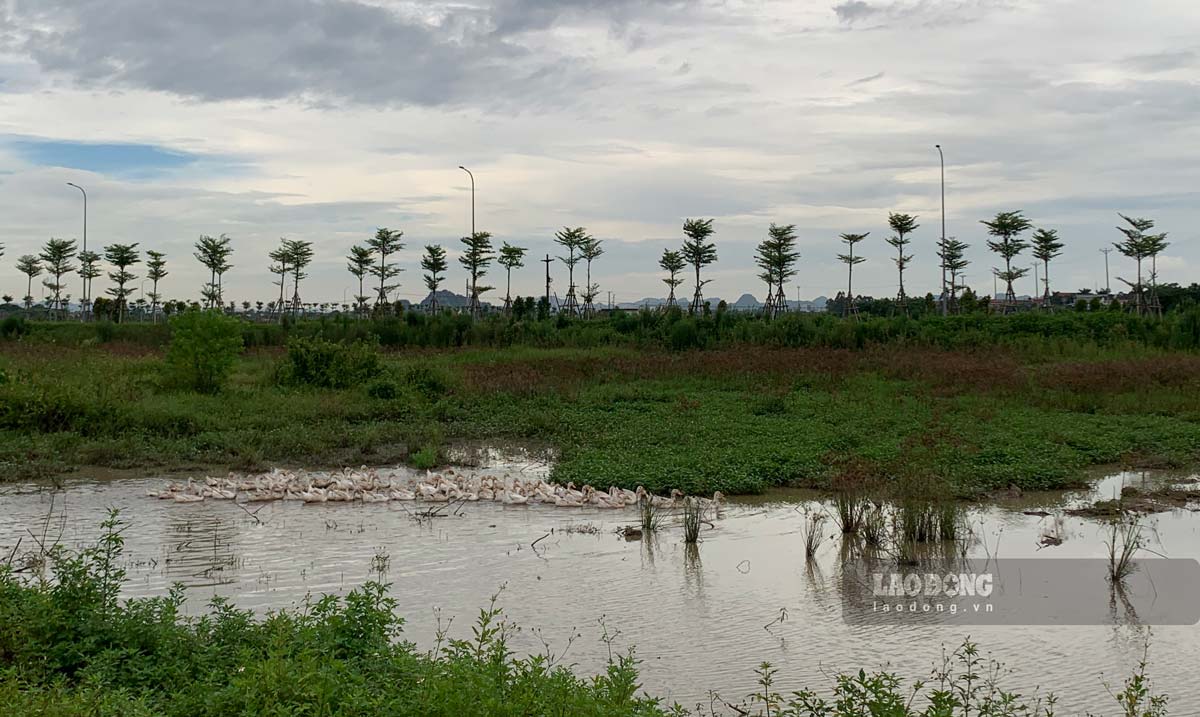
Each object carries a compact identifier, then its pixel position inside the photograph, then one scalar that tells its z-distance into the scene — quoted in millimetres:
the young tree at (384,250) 44844
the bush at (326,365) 18812
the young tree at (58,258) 45531
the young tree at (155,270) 45969
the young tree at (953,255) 42125
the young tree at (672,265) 44062
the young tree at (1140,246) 36250
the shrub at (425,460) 12641
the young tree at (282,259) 46906
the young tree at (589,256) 44594
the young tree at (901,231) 41525
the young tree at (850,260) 42875
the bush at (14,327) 35406
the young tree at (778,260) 41844
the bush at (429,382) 18297
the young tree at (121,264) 43938
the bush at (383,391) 17594
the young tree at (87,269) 45781
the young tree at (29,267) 48438
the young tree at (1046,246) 40344
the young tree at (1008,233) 39719
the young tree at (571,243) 43344
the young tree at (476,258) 40906
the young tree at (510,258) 41844
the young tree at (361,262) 46469
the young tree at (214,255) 44438
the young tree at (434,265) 43312
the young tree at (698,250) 42062
